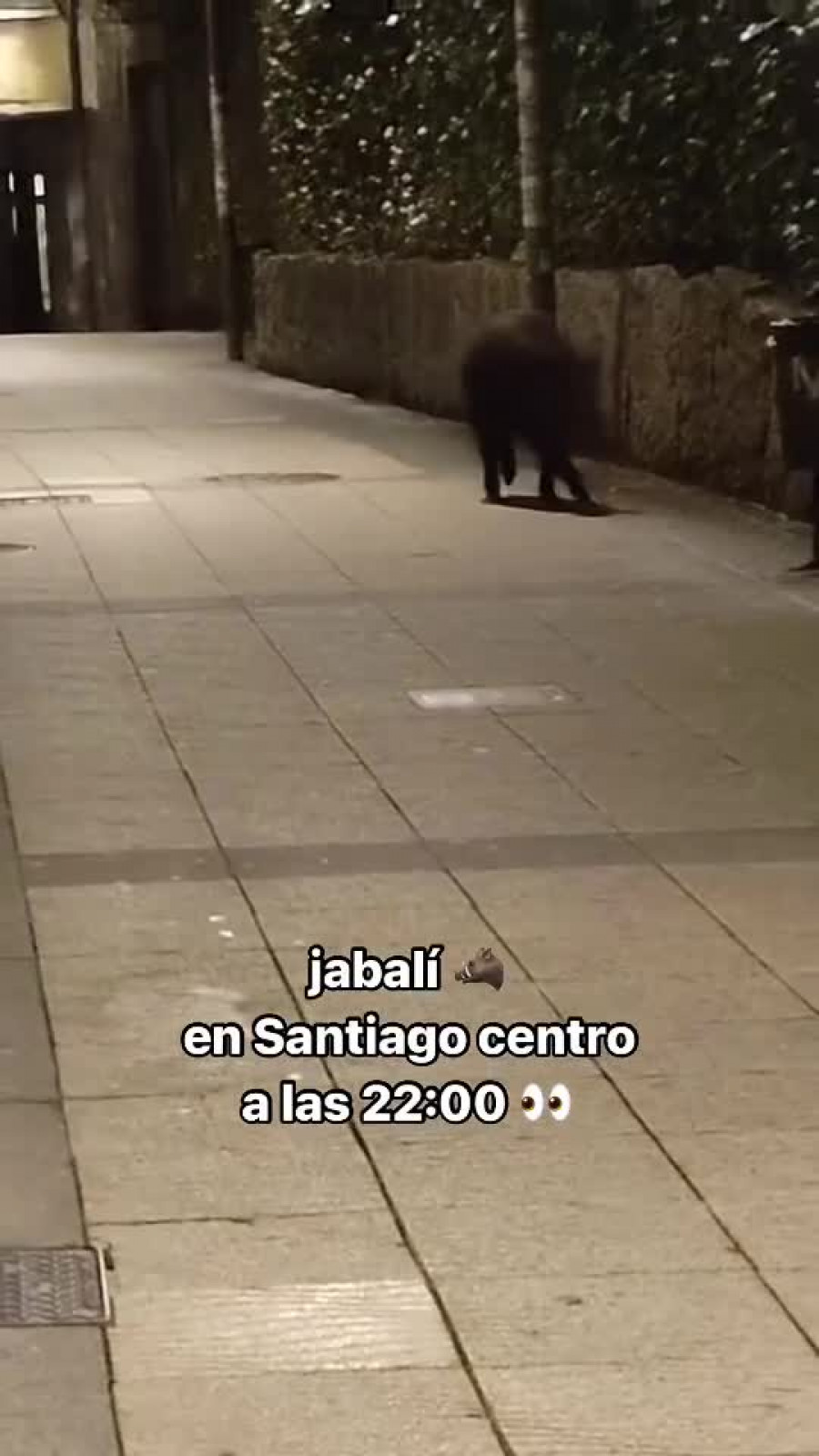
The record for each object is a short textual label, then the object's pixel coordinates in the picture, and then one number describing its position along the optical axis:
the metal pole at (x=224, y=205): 24.41
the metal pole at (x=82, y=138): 32.19
